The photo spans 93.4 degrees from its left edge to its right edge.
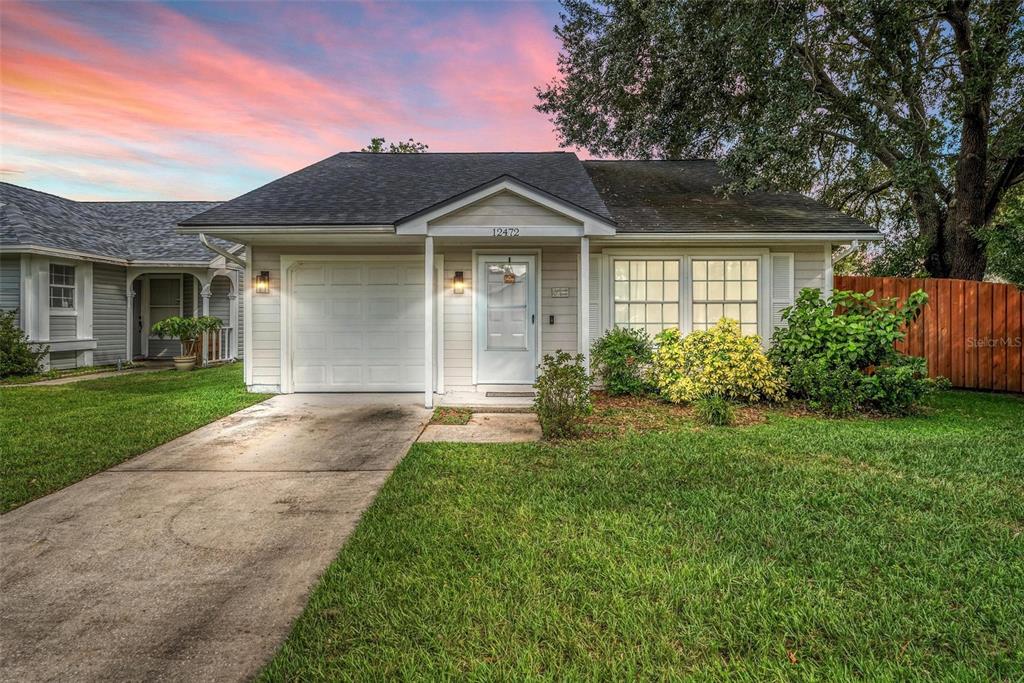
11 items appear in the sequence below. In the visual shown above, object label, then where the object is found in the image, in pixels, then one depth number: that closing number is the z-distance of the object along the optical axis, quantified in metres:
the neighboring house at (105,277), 10.77
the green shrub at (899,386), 6.53
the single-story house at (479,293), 8.41
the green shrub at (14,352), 9.88
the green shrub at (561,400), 5.48
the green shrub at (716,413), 6.11
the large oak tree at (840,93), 8.91
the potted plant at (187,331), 11.69
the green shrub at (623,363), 7.97
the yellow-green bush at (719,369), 7.26
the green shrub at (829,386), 6.68
